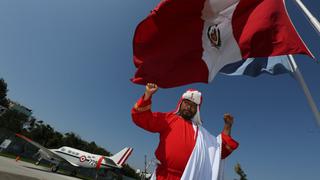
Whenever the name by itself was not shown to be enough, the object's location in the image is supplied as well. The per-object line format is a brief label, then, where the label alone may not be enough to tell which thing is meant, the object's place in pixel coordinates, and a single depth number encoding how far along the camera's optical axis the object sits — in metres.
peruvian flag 2.29
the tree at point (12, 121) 36.38
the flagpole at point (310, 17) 1.90
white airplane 20.93
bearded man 1.71
